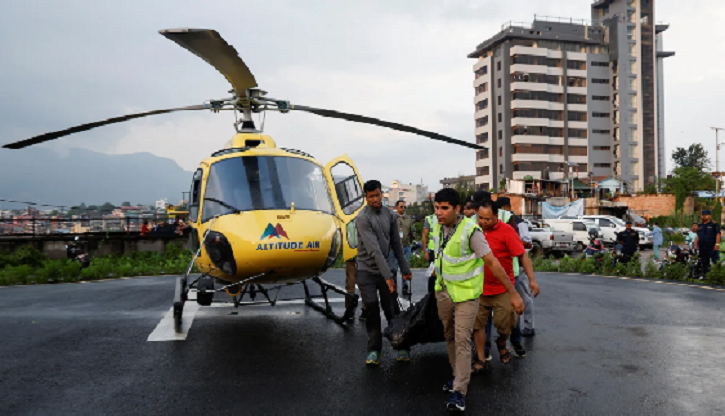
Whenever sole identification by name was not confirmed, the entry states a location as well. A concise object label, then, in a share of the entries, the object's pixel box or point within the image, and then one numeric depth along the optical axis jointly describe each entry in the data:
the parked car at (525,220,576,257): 26.74
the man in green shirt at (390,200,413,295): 13.72
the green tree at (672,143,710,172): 109.94
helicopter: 7.37
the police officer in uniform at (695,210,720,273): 14.99
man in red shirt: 6.18
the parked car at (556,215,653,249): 32.19
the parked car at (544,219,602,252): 30.31
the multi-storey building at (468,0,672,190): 81.44
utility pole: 68.70
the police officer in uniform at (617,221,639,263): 18.86
